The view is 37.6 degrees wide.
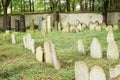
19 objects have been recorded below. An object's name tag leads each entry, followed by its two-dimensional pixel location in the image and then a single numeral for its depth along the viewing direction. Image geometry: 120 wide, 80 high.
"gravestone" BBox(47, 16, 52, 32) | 9.62
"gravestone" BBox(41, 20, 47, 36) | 9.37
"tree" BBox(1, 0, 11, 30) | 11.92
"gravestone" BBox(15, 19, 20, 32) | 10.65
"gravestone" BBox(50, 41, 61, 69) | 4.16
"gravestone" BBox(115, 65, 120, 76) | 3.26
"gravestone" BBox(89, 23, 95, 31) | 9.56
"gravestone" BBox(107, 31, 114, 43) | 6.08
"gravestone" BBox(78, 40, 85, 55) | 5.10
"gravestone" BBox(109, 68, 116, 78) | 3.33
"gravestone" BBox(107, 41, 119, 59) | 4.57
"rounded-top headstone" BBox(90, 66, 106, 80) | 3.25
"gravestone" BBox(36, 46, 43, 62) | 4.66
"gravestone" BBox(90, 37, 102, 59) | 4.75
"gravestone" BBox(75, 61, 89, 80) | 3.40
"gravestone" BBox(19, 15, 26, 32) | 10.48
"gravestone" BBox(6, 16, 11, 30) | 11.71
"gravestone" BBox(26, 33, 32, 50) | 6.01
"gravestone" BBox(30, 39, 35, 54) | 5.50
